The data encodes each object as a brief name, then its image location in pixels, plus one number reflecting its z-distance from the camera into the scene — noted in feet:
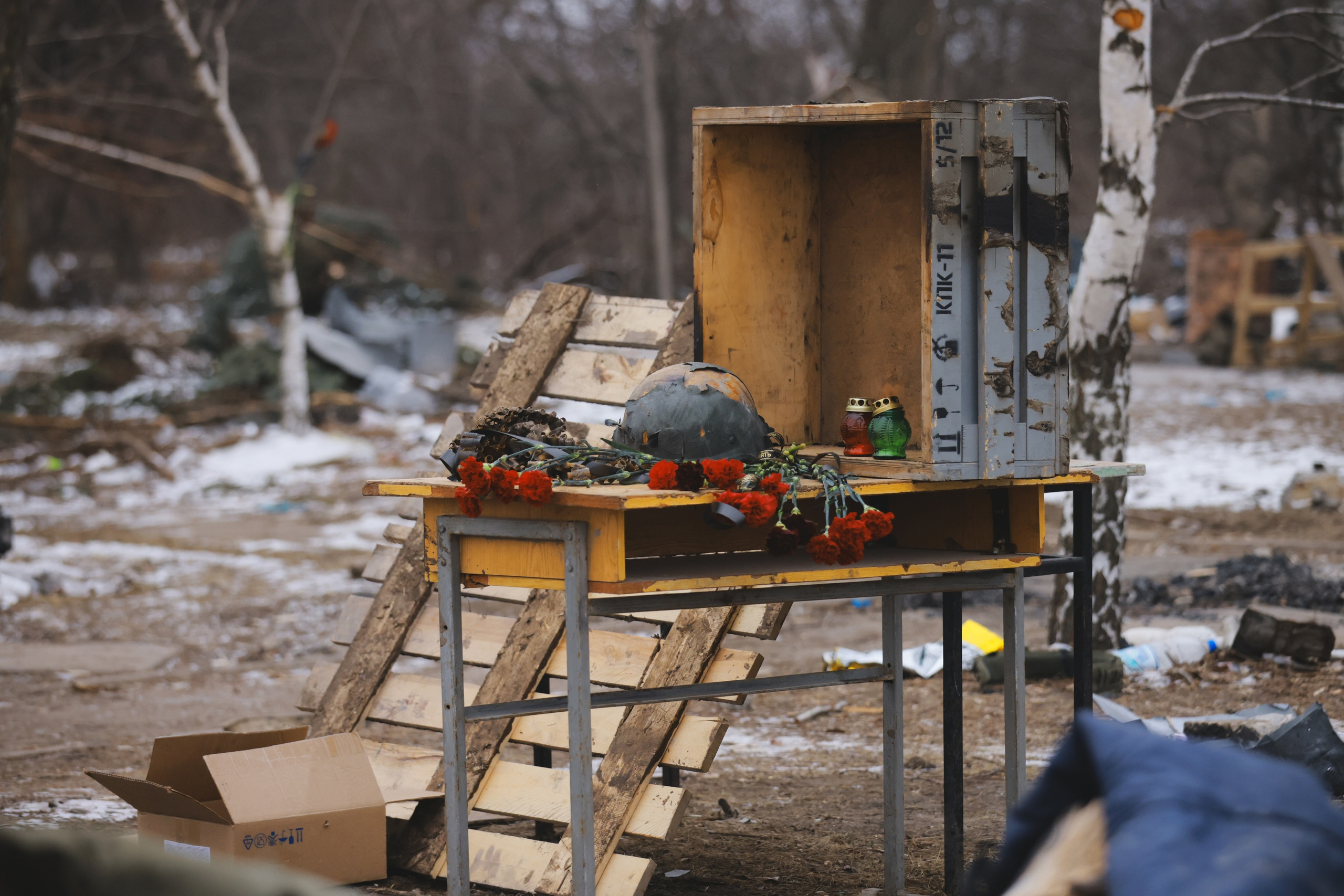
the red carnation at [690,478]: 21.74
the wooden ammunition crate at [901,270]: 23.25
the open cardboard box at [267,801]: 26.08
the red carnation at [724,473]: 21.66
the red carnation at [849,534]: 21.91
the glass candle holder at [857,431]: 25.17
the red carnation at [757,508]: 21.33
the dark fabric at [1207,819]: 8.54
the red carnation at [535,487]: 21.36
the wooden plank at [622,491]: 21.03
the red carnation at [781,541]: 21.89
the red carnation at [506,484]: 21.83
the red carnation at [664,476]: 21.86
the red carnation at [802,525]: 22.49
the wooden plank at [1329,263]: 107.45
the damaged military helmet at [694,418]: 23.44
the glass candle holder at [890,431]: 24.73
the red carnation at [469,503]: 22.47
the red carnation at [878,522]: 21.94
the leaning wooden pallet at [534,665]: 28.68
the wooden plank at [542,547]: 21.74
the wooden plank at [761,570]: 21.83
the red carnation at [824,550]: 22.02
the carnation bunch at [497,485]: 21.39
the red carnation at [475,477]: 22.07
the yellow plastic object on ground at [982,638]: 44.52
